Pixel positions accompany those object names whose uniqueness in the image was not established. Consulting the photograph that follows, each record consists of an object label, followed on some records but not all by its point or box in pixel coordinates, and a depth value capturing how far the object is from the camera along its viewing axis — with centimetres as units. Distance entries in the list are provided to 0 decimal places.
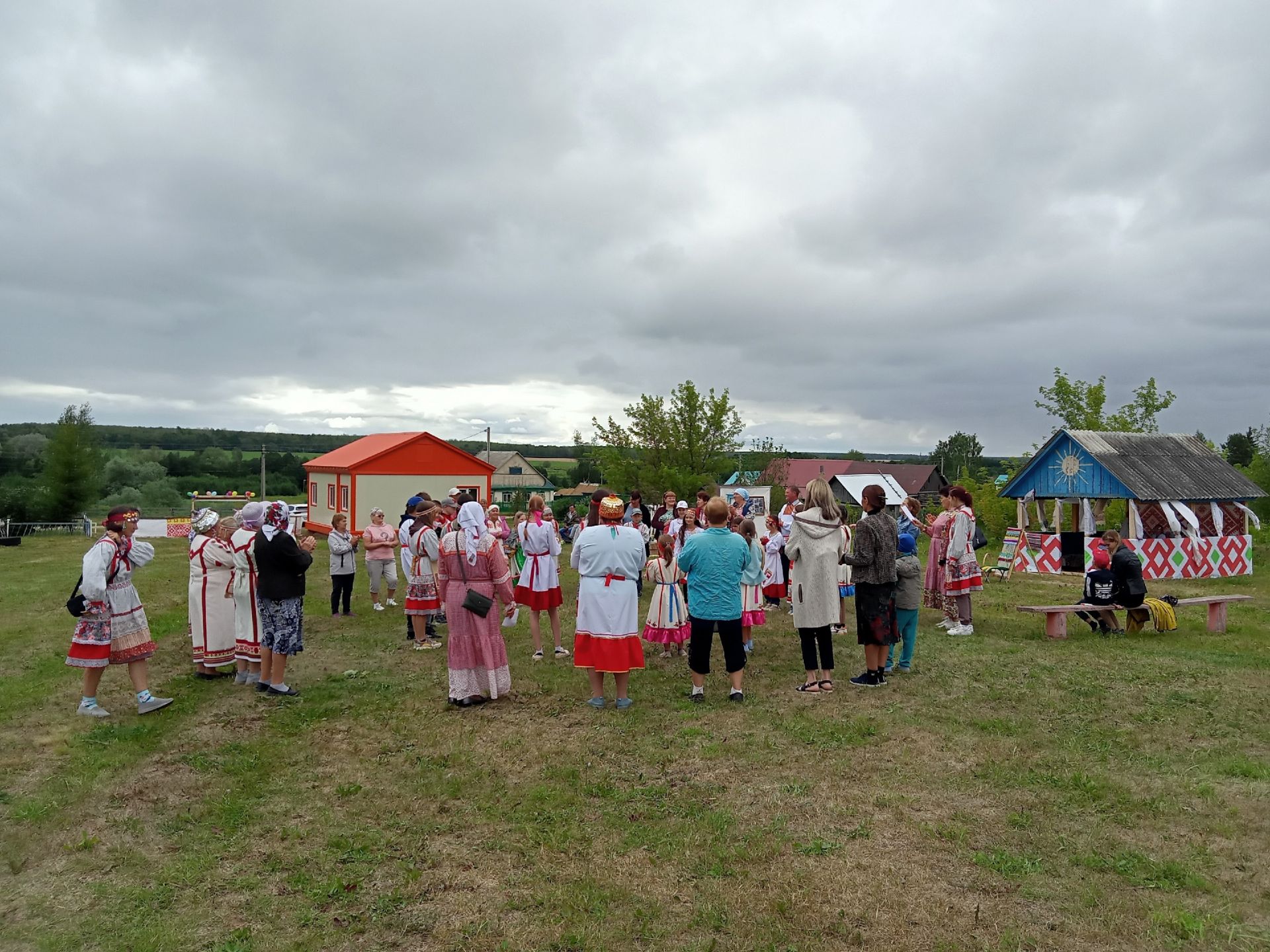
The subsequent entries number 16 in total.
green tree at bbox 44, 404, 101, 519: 4988
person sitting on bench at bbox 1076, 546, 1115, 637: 1104
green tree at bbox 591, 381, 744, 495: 3709
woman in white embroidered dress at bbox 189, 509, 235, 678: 844
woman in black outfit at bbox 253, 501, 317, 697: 780
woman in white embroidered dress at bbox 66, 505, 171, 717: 686
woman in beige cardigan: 779
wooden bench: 1071
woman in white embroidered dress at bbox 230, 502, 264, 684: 841
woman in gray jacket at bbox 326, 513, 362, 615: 1258
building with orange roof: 3084
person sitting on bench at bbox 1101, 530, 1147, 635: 1080
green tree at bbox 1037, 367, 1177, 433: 3338
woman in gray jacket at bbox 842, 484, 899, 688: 792
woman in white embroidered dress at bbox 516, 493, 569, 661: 973
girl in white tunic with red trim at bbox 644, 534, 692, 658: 875
